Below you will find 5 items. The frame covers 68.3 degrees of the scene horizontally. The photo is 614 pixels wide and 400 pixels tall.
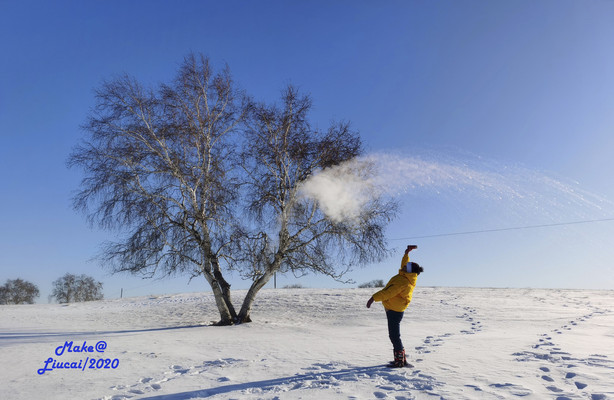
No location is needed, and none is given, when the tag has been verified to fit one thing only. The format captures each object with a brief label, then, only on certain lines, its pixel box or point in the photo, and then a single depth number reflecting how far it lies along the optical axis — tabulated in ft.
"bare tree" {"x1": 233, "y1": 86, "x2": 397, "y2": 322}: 57.88
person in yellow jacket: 27.07
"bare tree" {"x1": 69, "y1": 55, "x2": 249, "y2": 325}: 54.24
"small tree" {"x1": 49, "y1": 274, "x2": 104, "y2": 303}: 234.58
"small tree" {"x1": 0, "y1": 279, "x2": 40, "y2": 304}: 250.37
